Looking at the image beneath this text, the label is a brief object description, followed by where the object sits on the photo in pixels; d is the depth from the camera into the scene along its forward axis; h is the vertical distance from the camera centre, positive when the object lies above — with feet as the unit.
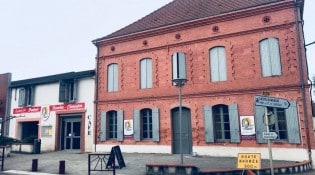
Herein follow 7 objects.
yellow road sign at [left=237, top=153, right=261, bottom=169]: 23.90 -3.55
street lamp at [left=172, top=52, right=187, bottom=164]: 38.27 +7.96
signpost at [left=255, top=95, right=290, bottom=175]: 20.97 +1.44
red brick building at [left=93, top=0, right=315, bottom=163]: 42.91 +7.87
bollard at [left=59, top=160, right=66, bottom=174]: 36.91 -5.93
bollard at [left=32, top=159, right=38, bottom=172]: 39.77 -5.88
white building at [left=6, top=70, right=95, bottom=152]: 61.36 +3.19
